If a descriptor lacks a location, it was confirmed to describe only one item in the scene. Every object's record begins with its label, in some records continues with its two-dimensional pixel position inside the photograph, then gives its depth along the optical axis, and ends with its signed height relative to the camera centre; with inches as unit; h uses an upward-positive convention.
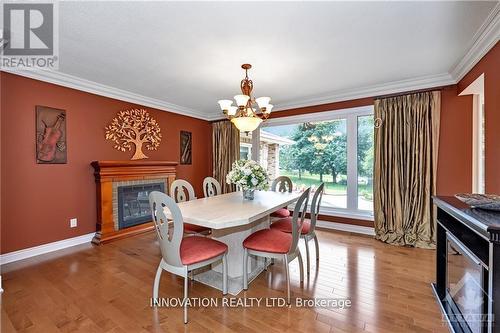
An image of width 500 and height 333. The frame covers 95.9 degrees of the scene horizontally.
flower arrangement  106.7 -5.8
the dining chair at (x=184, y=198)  110.9 -17.3
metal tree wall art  154.3 +23.6
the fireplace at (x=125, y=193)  140.4 -20.1
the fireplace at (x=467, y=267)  44.8 -26.8
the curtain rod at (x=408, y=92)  128.9 +43.1
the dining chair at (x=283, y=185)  146.8 -14.0
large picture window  156.3 +6.8
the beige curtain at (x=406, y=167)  129.6 -1.9
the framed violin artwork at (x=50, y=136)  119.3 +15.3
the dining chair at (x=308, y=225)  96.0 -29.6
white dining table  75.0 -18.1
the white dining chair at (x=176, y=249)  69.5 -29.6
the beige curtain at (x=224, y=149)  207.9 +14.0
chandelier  100.1 +25.3
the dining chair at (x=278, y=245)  80.0 -30.3
